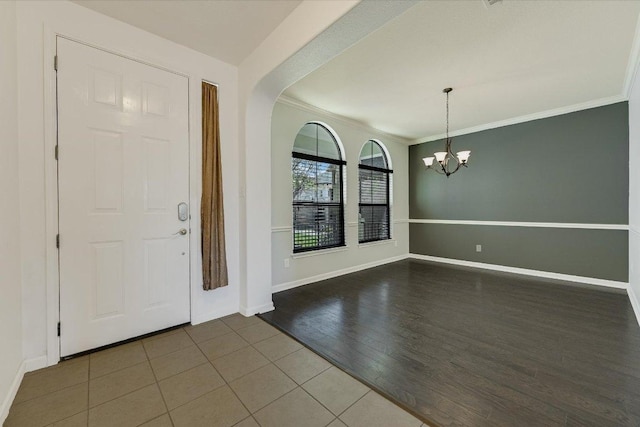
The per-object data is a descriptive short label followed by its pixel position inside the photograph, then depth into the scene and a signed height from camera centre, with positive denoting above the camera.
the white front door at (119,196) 2.01 +0.17
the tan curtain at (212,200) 2.60 +0.15
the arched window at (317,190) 3.99 +0.40
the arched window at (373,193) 5.07 +0.42
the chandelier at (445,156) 3.44 +0.78
